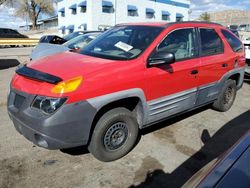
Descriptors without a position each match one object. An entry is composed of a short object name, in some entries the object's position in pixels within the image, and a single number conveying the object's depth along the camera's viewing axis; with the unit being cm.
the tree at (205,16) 4783
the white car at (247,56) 611
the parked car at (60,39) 865
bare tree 4448
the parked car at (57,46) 545
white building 2725
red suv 239
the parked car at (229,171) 128
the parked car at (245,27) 2785
